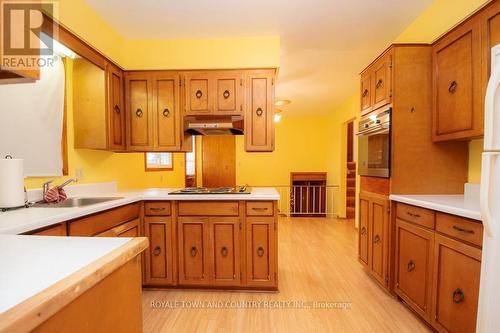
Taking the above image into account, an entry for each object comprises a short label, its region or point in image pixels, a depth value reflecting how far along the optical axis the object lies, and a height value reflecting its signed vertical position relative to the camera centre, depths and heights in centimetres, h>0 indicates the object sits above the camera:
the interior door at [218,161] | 634 +4
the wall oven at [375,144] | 199 +19
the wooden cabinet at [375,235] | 205 -73
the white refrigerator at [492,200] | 95 -16
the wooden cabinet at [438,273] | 129 -75
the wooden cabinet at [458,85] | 152 +58
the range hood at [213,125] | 244 +42
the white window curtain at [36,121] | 160 +32
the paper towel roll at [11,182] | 133 -12
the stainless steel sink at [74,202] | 164 -32
